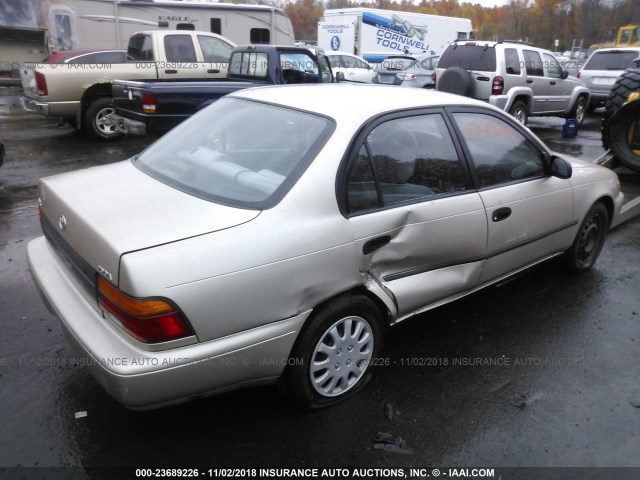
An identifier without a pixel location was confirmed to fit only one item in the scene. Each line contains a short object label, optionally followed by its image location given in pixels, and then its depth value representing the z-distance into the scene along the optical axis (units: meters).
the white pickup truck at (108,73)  9.40
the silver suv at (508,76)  10.69
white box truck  24.67
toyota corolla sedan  2.19
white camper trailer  15.73
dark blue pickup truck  7.65
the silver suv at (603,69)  14.07
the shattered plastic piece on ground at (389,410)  2.80
